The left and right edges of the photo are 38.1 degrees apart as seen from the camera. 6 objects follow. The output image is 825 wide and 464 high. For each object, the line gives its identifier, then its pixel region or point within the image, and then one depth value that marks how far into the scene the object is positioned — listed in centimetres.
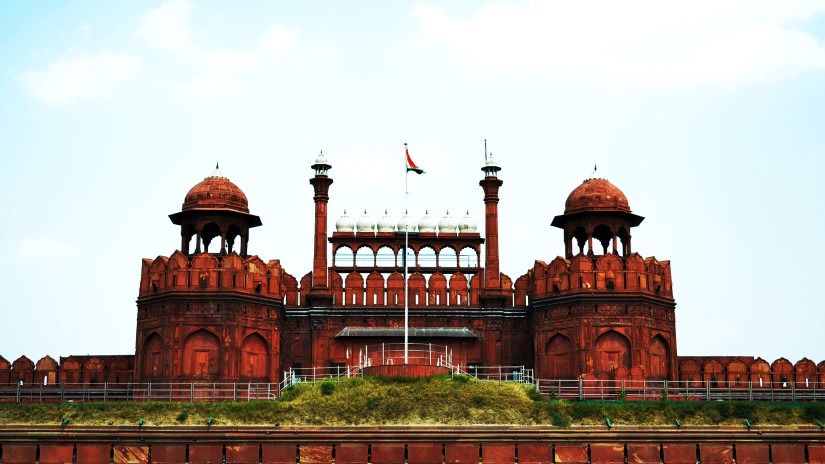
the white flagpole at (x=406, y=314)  5456
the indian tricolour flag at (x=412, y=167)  5822
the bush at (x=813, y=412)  4959
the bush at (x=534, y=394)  5091
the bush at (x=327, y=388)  5100
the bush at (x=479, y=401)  4953
